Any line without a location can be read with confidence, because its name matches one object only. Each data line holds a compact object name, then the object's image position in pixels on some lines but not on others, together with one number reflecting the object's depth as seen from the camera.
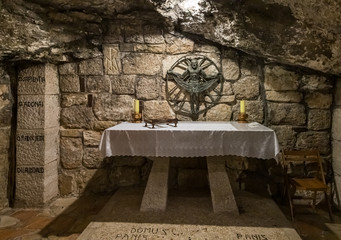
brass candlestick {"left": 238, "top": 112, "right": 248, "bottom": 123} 2.68
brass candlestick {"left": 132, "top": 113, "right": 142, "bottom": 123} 2.74
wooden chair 2.42
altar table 2.13
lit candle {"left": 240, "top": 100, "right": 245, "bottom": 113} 2.71
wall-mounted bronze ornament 2.91
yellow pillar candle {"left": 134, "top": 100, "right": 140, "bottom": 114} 2.74
